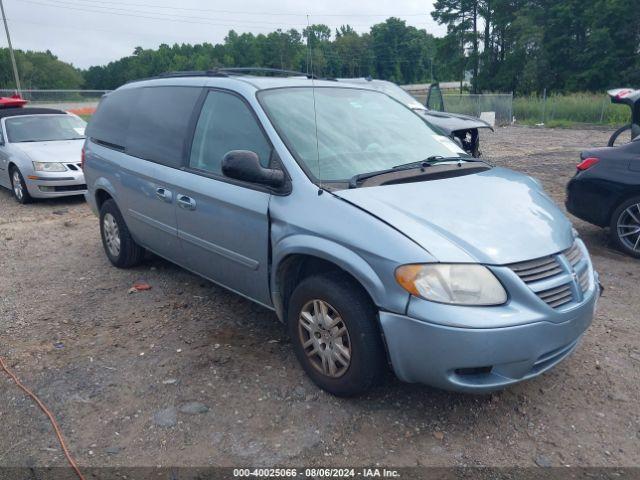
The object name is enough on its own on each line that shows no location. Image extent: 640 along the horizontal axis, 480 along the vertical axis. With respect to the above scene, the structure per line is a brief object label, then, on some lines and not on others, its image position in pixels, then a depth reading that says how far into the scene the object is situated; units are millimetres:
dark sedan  5691
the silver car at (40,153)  9203
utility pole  30484
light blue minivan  2727
